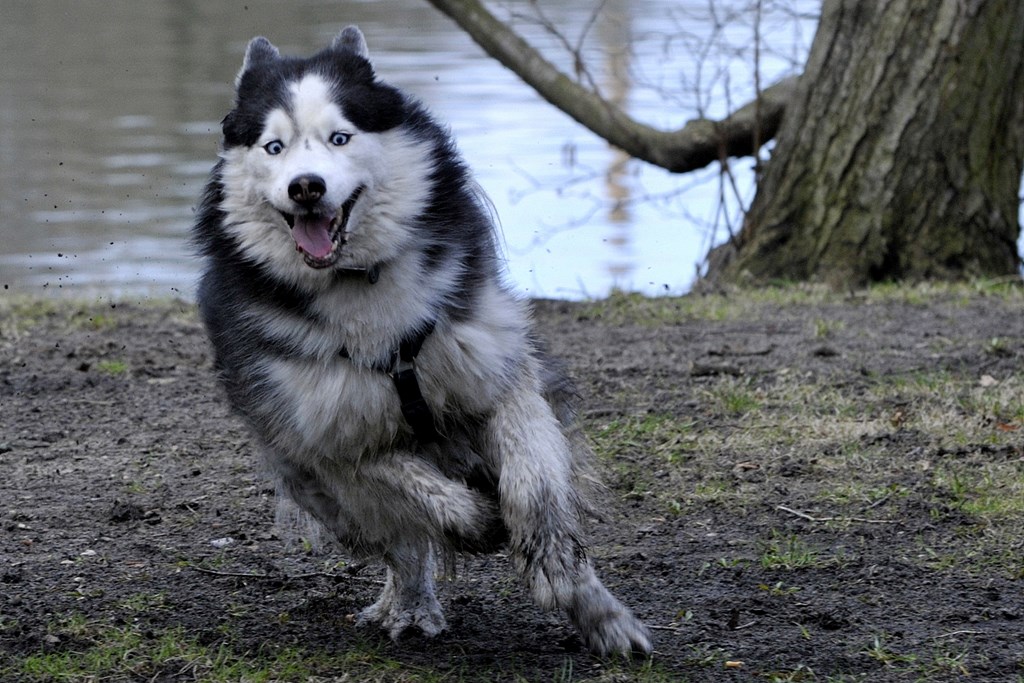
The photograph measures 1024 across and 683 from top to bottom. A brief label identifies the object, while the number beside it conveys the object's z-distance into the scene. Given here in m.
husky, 7.36
